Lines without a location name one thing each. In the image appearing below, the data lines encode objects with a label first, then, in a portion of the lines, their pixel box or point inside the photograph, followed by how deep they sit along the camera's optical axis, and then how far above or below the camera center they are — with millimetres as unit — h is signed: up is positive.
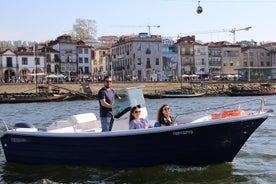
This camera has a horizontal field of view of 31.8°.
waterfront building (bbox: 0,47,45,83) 79875 +1694
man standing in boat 11773 -707
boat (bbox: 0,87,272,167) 10789 -1609
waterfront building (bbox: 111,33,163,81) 87062 +2714
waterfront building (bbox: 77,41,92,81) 89750 +2471
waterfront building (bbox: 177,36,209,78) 96125 +2684
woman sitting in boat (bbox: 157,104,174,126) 11367 -1041
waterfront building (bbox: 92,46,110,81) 100425 +2651
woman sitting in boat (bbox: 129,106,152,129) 11283 -1132
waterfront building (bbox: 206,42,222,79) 99000 +2476
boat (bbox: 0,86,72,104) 53031 -2537
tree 110625 +10050
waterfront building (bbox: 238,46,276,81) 103562 +2882
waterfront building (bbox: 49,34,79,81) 87438 +3366
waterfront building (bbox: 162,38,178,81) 92131 +2271
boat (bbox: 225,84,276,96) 63978 -2835
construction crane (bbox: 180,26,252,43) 134375 +11521
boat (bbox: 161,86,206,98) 59894 -2789
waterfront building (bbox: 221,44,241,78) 100500 +2464
